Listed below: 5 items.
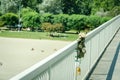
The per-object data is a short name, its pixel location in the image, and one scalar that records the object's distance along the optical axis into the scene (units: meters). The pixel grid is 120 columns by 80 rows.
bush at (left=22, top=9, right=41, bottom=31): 89.31
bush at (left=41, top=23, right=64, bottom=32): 84.69
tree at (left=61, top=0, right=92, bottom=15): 117.75
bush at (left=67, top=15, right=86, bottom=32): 86.62
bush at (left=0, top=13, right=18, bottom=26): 95.19
